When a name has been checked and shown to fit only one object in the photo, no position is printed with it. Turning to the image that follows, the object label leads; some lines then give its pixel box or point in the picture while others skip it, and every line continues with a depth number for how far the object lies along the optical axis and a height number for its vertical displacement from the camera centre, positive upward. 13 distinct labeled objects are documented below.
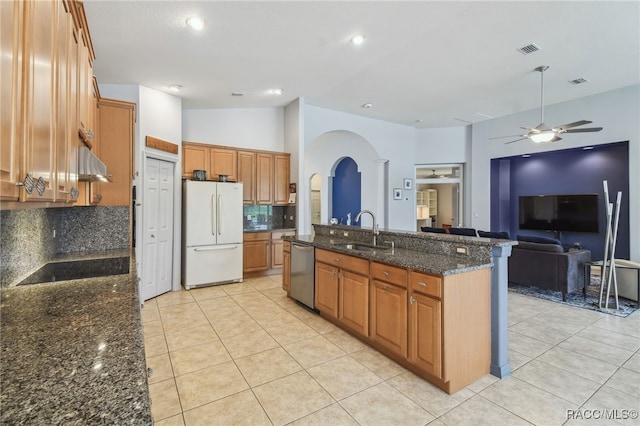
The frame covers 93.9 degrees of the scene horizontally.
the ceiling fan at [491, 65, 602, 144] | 4.44 +1.26
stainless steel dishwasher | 3.75 -0.79
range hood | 1.64 +0.28
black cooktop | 1.88 -0.40
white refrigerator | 4.81 -0.32
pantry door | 4.25 -0.23
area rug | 3.95 -1.24
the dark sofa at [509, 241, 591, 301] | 4.17 -0.75
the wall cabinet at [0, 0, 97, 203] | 0.77 +0.37
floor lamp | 3.90 -0.67
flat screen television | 6.14 +0.04
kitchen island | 2.18 -0.74
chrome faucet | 3.54 -0.21
